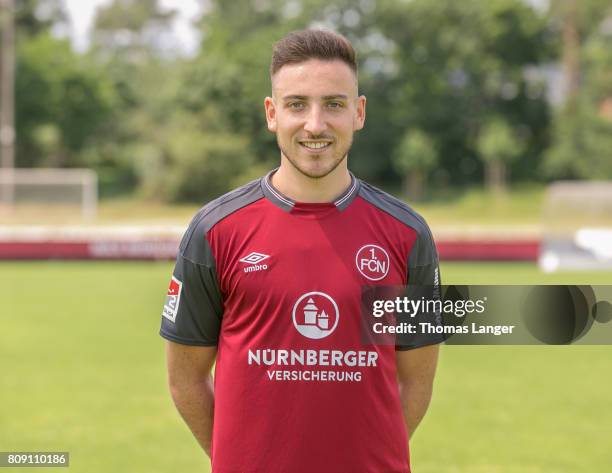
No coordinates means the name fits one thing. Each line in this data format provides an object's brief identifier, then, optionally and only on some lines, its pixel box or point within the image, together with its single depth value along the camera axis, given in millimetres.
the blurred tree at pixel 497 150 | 37750
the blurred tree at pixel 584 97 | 37438
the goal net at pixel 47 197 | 27578
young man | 2359
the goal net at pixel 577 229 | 19172
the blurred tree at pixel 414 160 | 37875
